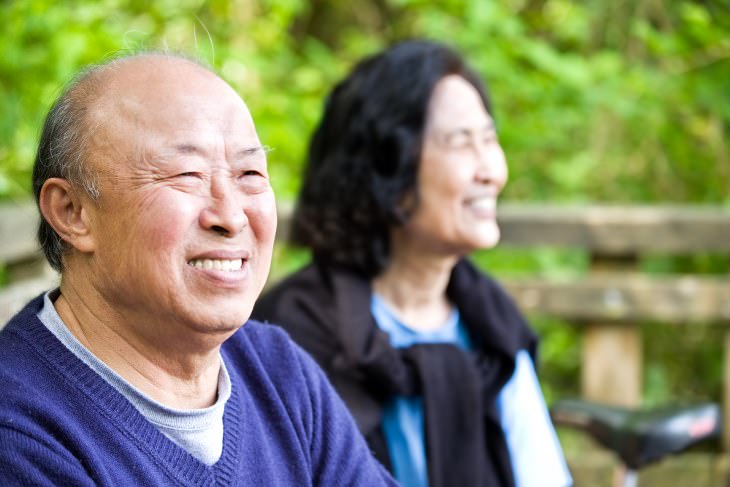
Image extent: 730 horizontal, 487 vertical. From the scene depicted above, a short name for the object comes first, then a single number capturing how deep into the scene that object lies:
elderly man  2.52
